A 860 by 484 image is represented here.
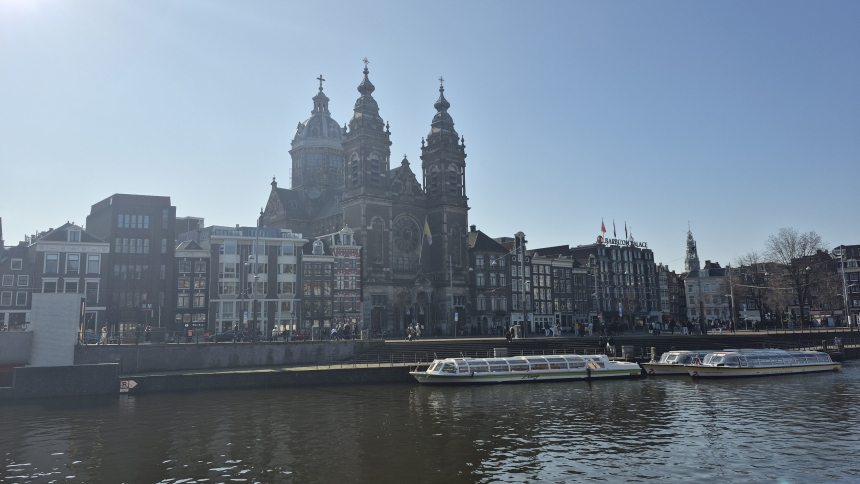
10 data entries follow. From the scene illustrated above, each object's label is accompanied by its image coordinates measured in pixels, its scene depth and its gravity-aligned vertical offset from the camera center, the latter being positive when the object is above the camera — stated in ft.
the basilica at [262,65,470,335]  307.17 +62.01
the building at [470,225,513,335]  340.59 +25.42
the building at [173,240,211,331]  266.77 +22.36
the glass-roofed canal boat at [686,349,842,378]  171.73 -11.46
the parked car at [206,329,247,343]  208.75 +0.55
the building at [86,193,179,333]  258.98 +33.52
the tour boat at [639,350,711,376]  177.17 -10.72
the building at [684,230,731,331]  489.26 +26.30
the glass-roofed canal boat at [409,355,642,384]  159.74 -10.59
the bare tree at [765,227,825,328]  317.83 +31.95
